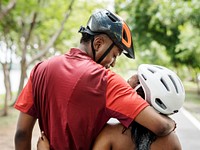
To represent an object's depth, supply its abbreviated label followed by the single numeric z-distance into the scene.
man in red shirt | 1.70
